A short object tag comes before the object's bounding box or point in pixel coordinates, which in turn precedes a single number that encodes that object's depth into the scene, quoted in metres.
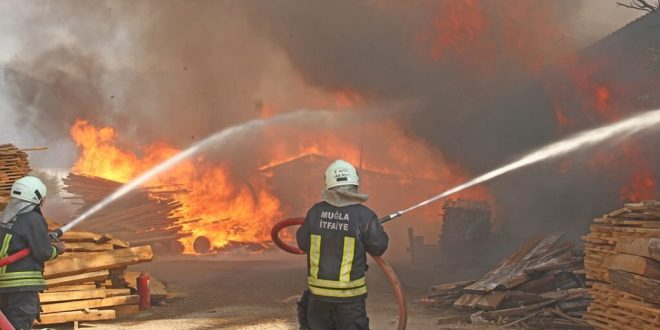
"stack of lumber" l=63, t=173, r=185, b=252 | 20.70
